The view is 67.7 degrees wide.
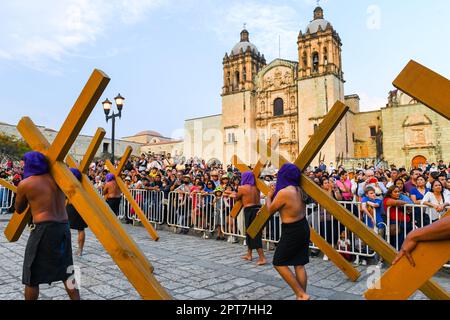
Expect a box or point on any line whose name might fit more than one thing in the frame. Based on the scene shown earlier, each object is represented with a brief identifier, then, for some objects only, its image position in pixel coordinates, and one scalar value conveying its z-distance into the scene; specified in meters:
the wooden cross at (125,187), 7.48
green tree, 37.59
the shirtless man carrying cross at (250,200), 6.00
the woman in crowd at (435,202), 5.46
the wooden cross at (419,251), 1.67
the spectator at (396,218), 5.62
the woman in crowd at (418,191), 6.65
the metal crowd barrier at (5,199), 12.95
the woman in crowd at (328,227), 6.37
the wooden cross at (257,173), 4.88
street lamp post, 13.65
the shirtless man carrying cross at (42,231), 3.01
